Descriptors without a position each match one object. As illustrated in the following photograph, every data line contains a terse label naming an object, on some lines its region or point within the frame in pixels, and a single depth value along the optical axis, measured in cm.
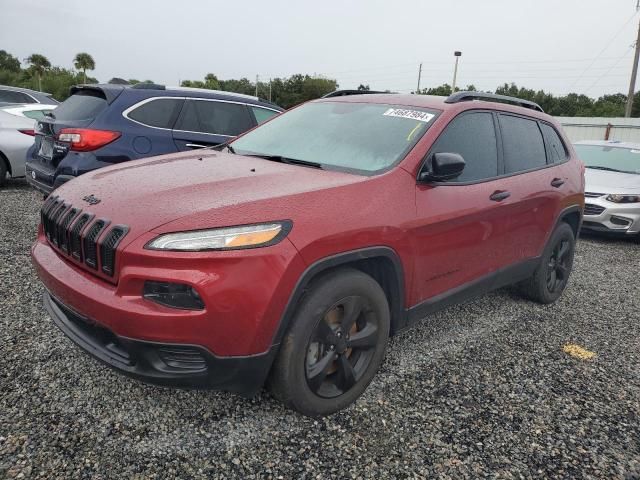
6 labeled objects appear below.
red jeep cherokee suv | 200
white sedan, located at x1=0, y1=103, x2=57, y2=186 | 712
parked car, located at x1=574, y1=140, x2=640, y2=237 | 708
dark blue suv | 466
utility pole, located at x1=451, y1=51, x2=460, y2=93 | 4656
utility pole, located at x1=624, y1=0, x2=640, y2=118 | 2469
